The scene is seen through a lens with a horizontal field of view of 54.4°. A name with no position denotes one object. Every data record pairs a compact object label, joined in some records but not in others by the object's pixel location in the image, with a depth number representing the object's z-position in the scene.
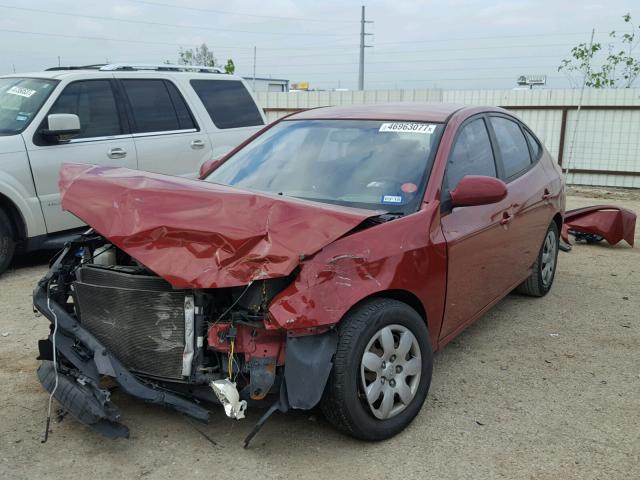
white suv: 6.05
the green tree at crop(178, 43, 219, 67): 36.34
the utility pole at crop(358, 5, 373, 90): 41.71
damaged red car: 2.89
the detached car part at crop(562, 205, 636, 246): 7.83
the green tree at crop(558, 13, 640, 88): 17.28
